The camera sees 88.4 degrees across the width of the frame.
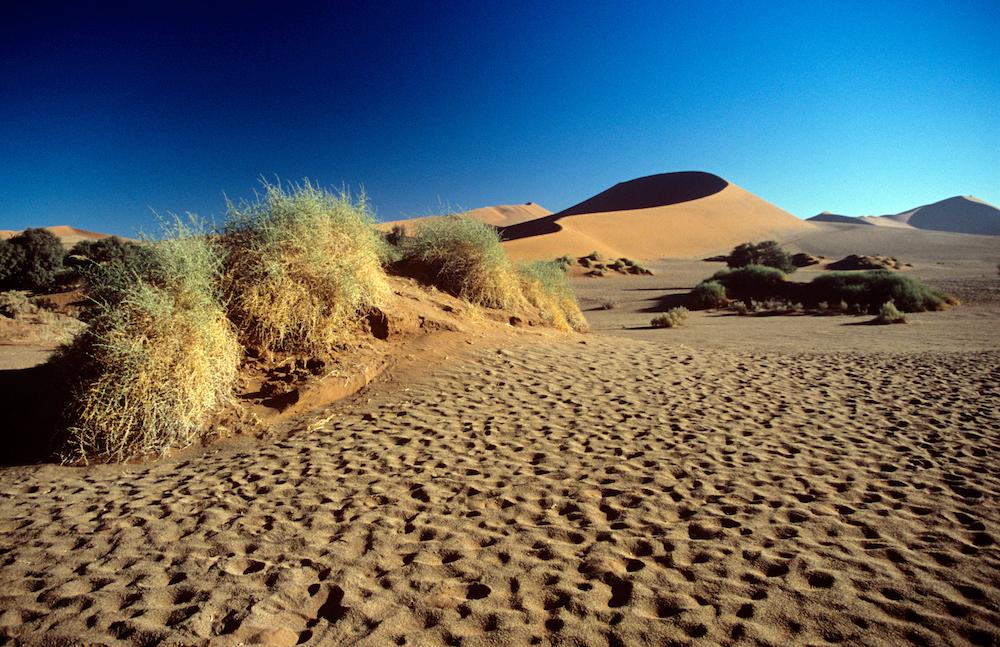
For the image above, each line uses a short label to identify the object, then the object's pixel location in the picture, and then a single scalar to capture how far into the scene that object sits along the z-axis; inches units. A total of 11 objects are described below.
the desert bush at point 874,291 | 651.5
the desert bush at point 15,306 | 530.6
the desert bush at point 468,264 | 370.0
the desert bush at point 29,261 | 703.3
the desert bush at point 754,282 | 839.7
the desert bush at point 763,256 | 1195.9
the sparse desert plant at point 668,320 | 558.4
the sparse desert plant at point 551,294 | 415.2
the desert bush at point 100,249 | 724.0
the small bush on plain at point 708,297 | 784.9
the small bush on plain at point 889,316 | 543.5
